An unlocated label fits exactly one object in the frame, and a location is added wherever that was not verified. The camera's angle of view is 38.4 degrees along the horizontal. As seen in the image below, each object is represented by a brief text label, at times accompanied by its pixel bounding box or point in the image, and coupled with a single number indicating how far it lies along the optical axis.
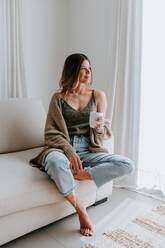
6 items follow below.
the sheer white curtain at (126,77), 2.13
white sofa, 1.28
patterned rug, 1.40
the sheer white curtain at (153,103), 2.00
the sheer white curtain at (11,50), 2.26
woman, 1.42
